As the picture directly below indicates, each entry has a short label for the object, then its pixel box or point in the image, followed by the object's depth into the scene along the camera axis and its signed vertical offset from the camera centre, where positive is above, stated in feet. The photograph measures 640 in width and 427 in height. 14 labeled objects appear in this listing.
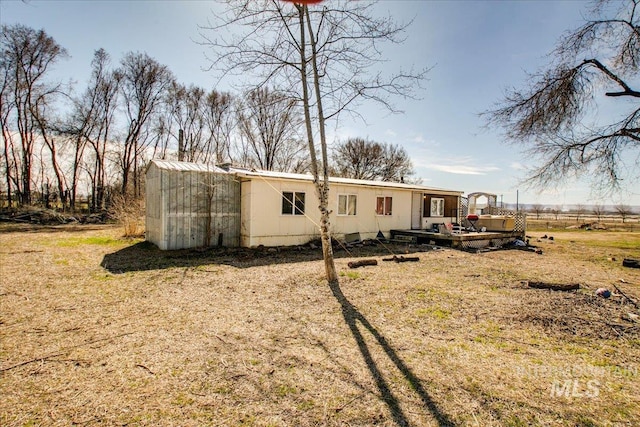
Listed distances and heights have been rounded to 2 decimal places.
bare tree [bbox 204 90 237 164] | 91.25 +27.04
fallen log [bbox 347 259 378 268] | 27.14 -4.57
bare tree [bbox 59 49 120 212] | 76.74 +19.98
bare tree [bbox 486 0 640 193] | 33.50 +12.73
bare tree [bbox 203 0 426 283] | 19.61 +10.27
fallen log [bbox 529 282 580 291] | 20.57 -4.83
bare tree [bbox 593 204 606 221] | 115.78 +0.53
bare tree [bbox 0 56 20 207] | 68.95 +14.62
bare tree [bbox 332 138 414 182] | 111.14 +18.03
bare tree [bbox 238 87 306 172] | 90.58 +18.18
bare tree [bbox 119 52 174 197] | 81.71 +29.77
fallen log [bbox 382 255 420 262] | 30.96 -4.68
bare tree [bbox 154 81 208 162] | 87.20 +26.69
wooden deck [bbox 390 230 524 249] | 42.76 -3.70
